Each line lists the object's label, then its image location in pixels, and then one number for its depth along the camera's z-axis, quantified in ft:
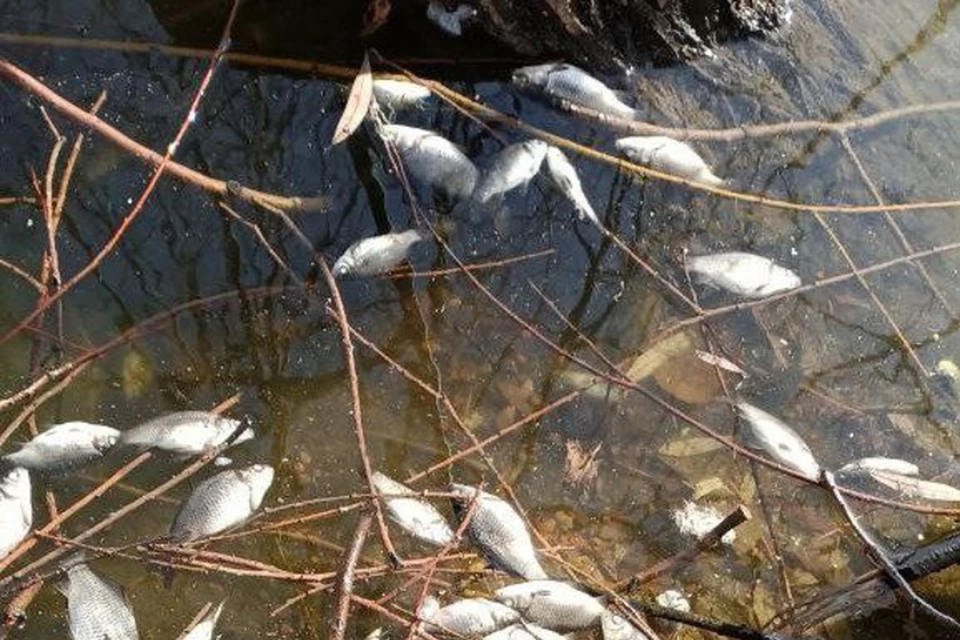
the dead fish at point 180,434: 9.89
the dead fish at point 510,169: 11.75
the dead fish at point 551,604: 9.48
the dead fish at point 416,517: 9.82
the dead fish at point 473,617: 9.33
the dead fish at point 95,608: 8.93
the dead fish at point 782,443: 10.70
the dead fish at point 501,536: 9.70
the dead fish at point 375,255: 11.02
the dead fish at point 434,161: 11.82
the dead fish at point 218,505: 9.44
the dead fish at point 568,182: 11.95
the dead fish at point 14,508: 9.14
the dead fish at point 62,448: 9.50
